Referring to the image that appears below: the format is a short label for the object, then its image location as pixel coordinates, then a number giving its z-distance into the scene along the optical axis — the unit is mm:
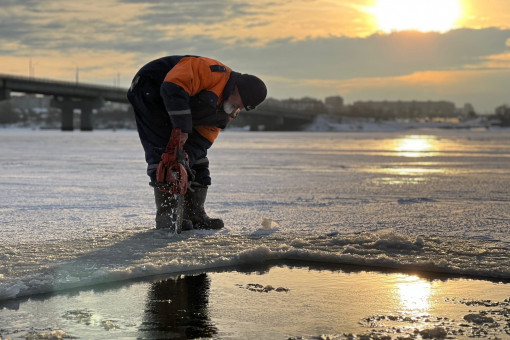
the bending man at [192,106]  5348
